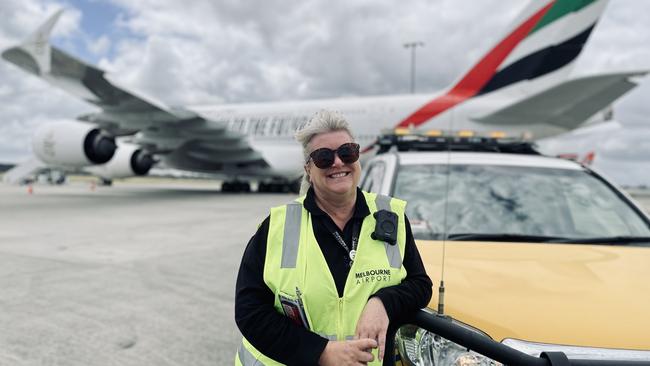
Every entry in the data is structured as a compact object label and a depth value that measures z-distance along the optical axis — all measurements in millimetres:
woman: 1564
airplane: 13297
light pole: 28291
